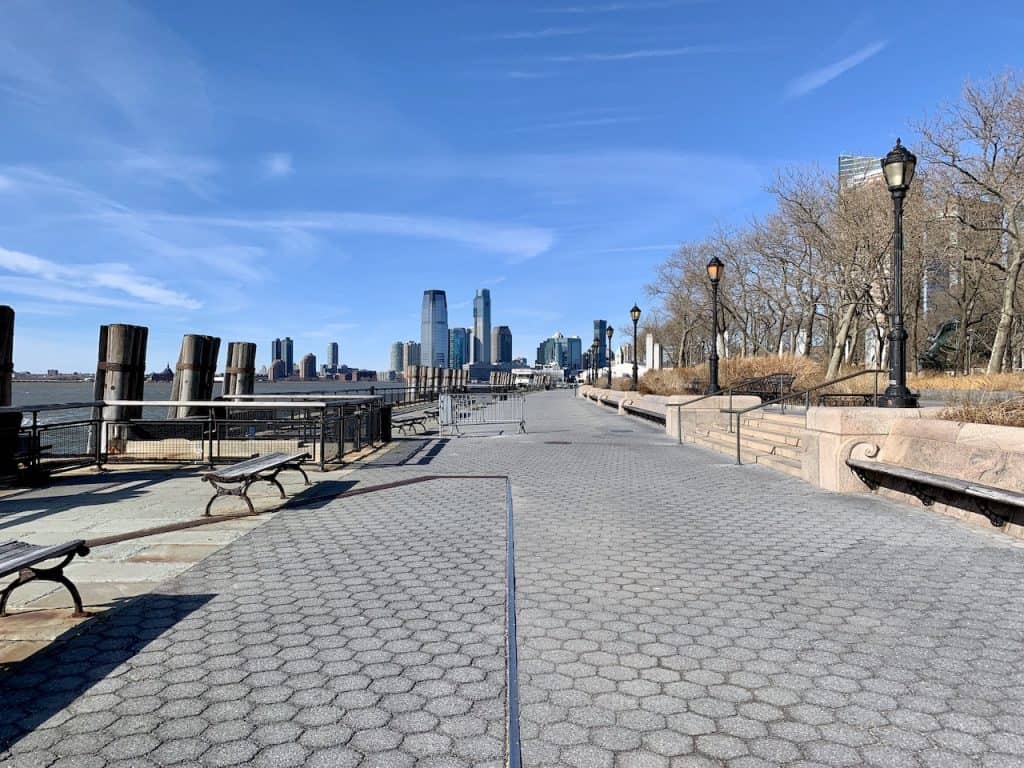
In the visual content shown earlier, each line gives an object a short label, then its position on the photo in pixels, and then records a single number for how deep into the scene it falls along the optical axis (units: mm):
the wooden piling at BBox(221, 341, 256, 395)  26969
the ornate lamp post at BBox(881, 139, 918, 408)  10156
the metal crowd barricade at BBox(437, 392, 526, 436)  21642
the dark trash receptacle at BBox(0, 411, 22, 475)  10688
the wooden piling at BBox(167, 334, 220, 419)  21391
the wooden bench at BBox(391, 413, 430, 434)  21055
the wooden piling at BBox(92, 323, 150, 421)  17016
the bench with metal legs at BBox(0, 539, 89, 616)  4039
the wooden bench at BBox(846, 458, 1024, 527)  6855
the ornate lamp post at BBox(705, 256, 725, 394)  19250
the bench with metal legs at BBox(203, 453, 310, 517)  7984
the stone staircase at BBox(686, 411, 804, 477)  12586
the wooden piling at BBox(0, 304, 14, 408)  12555
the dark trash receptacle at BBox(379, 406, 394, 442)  17219
